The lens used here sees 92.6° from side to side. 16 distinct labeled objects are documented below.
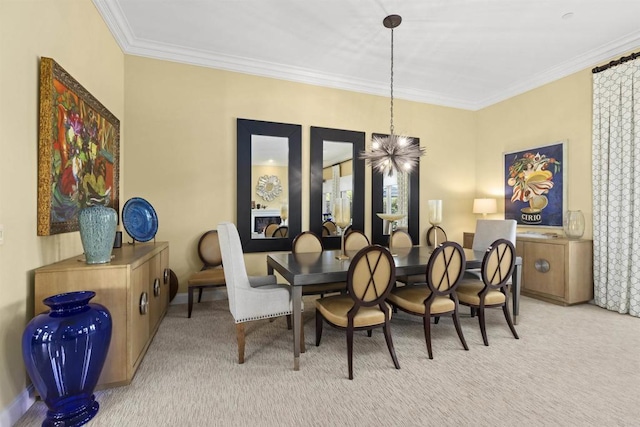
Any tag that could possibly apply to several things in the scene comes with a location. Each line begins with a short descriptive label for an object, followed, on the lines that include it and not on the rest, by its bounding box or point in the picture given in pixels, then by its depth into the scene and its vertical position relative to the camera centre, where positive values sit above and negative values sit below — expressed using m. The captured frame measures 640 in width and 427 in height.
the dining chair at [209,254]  3.80 -0.54
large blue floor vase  1.59 -0.78
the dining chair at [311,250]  3.29 -0.46
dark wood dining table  2.29 -0.47
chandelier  3.25 +0.62
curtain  3.45 +0.28
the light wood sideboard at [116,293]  1.91 -0.55
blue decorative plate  3.03 -0.09
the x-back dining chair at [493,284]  2.73 -0.68
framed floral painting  1.97 +0.45
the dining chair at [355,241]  3.74 -0.37
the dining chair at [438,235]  5.18 -0.42
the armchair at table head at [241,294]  2.32 -0.65
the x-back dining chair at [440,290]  2.49 -0.66
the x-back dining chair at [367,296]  2.18 -0.63
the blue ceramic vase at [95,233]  2.03 -0.15
